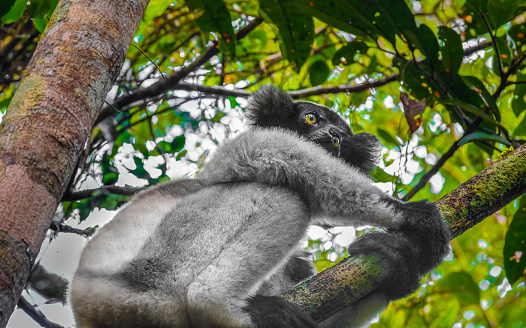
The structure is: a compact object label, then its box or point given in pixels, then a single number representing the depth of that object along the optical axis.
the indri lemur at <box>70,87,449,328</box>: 2.35
